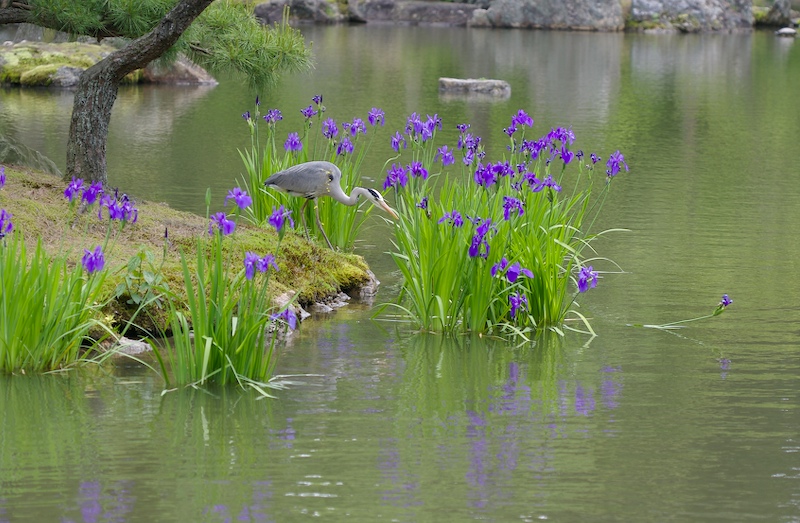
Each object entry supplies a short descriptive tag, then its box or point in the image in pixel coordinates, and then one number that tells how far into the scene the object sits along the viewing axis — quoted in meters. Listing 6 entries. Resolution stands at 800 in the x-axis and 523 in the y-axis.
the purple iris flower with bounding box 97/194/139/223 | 11.30
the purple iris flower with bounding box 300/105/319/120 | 16.92
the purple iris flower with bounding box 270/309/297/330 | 10.72
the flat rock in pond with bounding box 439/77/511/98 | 45.00
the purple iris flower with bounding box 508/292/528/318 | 13.55
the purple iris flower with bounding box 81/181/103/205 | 11.16
